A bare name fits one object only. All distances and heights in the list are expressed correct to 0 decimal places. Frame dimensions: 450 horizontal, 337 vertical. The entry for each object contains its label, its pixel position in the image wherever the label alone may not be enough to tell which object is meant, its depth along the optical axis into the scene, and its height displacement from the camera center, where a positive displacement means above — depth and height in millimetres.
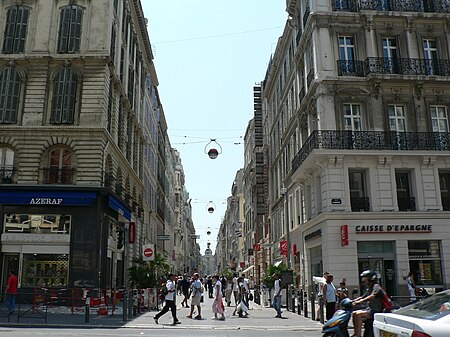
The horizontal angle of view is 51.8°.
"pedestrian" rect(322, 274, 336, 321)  15852 -508
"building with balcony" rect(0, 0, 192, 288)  24125 +7687
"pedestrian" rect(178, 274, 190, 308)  27016 -204
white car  5281 -443
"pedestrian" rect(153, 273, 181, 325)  17094 -600
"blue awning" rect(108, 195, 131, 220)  26003 +4607
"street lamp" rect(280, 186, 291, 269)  25369 +3335
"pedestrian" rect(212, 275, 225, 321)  19653 -817
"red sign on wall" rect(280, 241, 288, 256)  30184 +2278
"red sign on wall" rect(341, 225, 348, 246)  23922 +2439
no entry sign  23844 +1587
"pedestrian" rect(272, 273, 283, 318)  20031 -558
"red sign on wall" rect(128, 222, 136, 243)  33562 +3714
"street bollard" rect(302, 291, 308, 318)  20000 -982
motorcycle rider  8688 -452
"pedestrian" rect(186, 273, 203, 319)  19625 -401
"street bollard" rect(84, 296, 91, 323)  16906 -931
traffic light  30297 +2955
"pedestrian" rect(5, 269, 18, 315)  18198 -271
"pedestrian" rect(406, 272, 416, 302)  21453 -121
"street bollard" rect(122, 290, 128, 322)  18038 -812
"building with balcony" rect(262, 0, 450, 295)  24562 +7715
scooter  9141 -744
